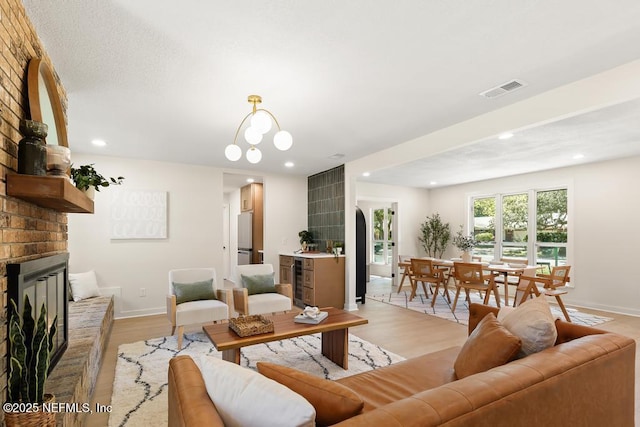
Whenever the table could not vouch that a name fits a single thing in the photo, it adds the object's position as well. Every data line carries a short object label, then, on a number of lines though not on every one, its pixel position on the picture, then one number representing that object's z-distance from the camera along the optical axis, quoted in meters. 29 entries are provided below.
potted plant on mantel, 2.32
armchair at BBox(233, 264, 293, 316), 3.96
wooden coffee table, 2.51
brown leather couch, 1.06
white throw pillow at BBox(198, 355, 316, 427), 0.96
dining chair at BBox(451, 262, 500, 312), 4.97
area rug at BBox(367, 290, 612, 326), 4.78
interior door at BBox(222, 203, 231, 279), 8.69
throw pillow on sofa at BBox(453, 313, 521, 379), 1.58
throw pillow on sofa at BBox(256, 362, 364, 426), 1.11
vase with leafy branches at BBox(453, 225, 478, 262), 7.36
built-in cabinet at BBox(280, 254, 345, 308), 5.20
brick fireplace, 1.40
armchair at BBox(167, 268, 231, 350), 3.56
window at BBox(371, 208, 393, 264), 8.91
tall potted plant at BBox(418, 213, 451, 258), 7.99
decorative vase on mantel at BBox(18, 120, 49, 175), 1.54
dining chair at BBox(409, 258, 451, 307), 5.73
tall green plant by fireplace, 1.32
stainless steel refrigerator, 6.98
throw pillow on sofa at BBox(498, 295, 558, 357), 1.62
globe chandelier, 2.31
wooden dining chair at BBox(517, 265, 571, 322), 4.61
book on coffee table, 2.92
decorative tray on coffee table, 2.58
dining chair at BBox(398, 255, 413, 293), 6.67
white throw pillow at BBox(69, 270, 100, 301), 4.19
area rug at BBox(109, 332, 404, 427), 2.32
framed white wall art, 4.91
